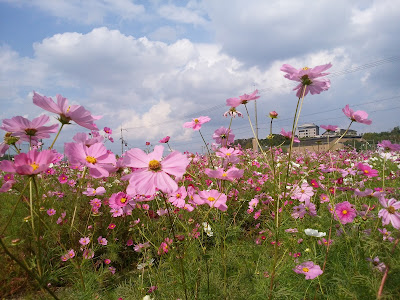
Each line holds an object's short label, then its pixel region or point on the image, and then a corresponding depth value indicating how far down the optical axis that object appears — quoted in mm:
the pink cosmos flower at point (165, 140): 1482
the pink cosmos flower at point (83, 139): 920
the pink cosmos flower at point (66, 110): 779
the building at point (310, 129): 60184
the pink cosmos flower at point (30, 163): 639
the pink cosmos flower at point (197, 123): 1335
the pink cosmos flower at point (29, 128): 806
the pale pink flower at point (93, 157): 772
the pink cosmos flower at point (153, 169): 797
